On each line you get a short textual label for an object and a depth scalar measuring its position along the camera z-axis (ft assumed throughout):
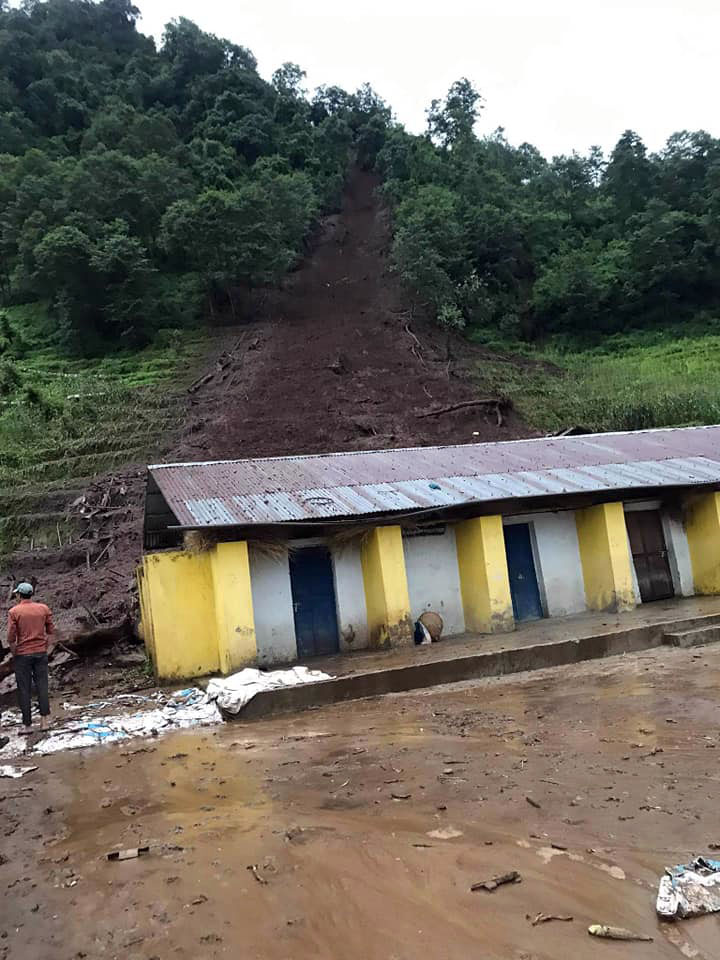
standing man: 28.04
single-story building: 38.06
